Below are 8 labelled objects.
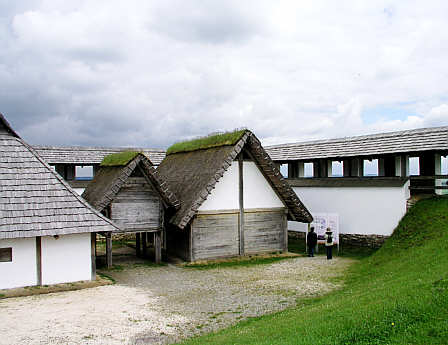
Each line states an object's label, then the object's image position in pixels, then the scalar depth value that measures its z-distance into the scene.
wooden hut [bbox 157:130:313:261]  18.20
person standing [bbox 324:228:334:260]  18.73
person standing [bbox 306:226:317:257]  19.69
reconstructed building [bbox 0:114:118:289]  13.38
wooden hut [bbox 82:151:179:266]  17.31
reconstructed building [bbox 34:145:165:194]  25.12
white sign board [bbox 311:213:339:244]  20.11
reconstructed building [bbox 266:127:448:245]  19.06
